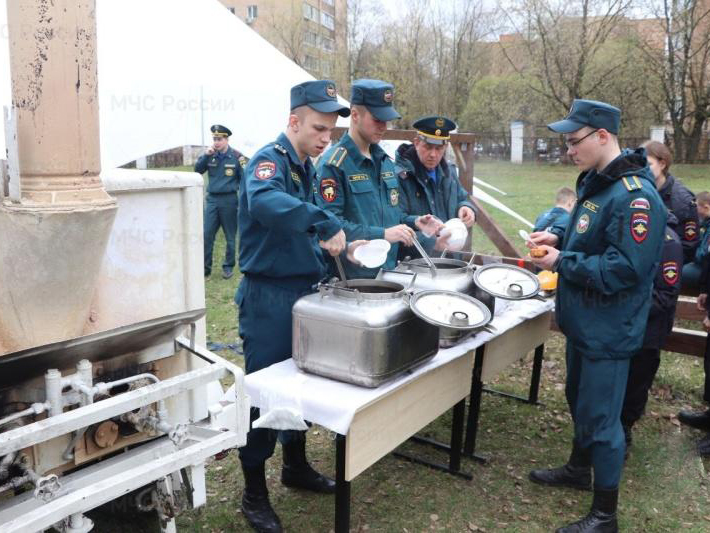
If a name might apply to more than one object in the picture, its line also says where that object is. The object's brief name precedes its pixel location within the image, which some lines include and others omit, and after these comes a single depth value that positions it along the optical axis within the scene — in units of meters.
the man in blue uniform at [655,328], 3.66
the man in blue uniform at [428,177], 3.95
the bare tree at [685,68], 22.92
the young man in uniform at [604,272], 2.60
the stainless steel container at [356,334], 2.25
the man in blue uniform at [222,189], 8.07
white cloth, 2.22
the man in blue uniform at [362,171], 3.17
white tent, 7.38
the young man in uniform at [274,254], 2.58
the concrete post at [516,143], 26.52
